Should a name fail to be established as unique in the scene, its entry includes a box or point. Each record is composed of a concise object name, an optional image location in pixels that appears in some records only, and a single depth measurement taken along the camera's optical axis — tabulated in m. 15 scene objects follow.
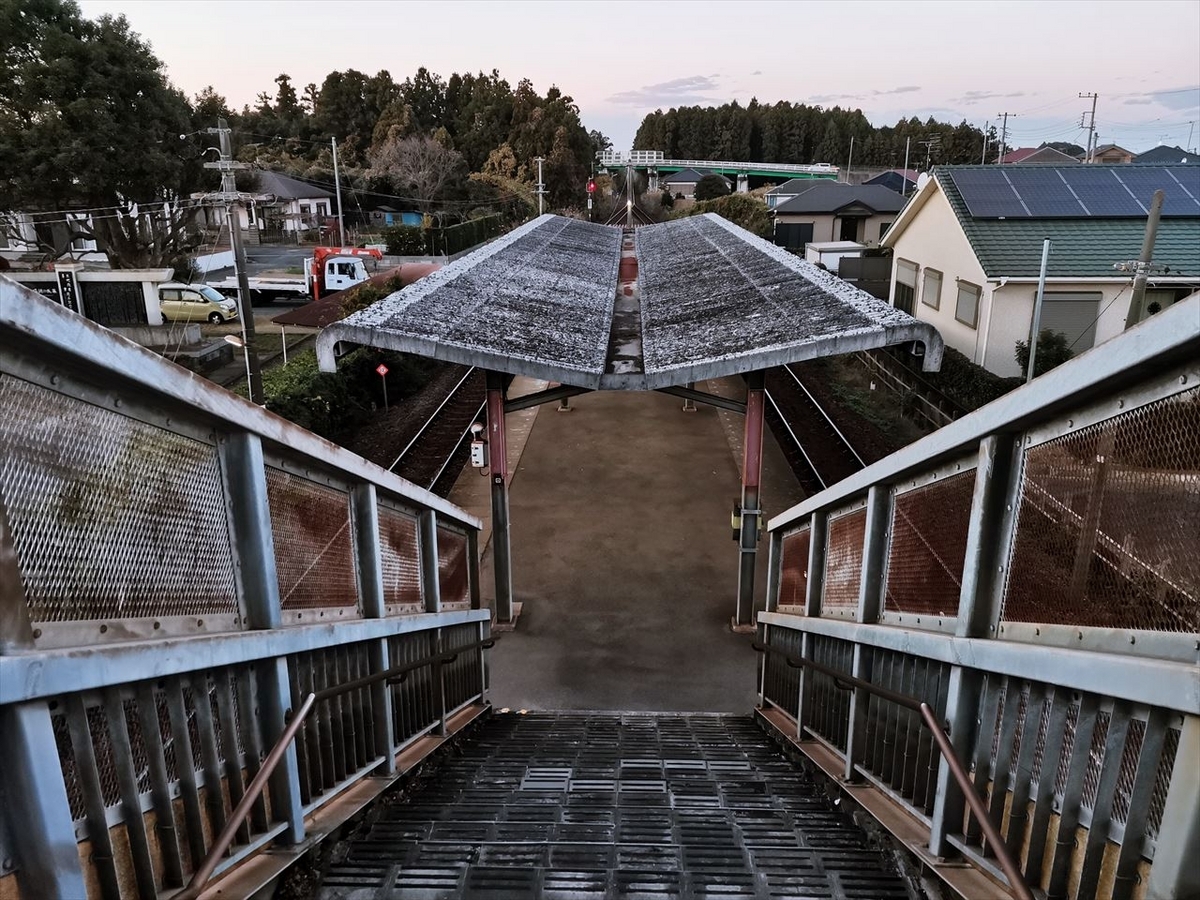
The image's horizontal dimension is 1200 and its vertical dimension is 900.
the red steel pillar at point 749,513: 8.19
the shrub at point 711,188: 62.03
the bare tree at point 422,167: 46.41
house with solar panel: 15.08
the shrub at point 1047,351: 14.16
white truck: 25.41
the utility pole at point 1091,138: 41.14
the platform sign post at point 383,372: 14.80
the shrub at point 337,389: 12.68
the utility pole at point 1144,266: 10.60
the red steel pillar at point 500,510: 8.26
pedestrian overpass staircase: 1.62
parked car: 22.89
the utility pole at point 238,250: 12.09
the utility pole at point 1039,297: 12.05
